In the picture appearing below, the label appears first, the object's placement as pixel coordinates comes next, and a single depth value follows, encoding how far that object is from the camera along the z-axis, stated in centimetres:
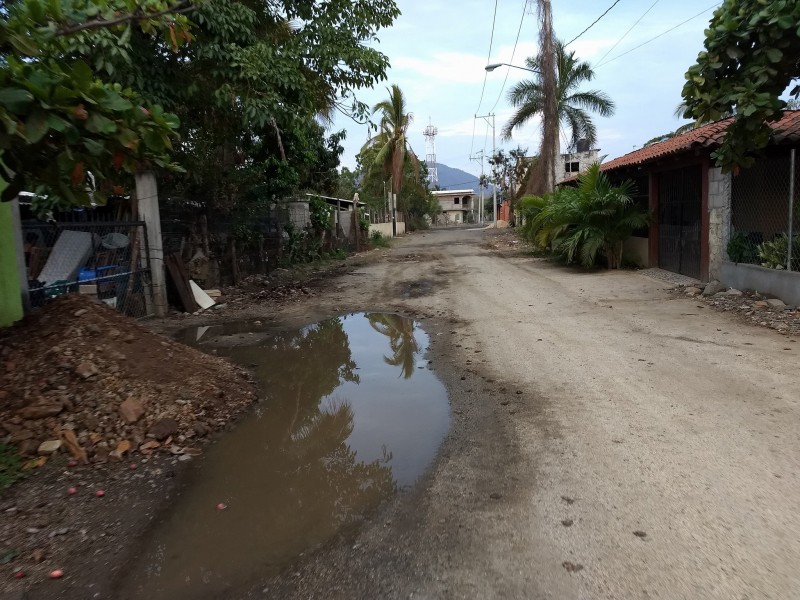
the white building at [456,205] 9856
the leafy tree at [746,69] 709
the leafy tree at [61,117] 292
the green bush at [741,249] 995
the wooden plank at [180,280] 998
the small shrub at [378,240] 2903
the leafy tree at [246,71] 915
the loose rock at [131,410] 459
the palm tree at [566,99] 2548
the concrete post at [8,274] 565
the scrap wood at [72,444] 421
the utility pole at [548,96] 2230
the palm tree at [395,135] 3328
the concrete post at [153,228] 959
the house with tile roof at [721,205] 979
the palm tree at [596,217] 1411
